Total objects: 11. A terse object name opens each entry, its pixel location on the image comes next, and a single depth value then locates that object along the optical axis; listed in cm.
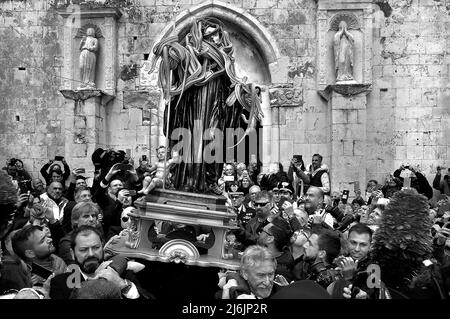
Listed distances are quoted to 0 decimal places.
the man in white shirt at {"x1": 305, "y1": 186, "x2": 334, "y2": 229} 863
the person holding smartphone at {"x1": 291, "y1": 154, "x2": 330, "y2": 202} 1313
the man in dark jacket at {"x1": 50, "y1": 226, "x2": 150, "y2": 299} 437
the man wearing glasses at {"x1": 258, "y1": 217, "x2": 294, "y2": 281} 624
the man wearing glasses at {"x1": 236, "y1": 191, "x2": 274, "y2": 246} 770
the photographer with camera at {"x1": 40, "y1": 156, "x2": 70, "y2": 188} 1244
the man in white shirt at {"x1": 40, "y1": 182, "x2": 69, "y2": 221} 896
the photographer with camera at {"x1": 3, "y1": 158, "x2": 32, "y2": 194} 1454
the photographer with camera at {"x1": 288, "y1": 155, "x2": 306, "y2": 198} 1346
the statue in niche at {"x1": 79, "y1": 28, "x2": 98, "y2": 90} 1548
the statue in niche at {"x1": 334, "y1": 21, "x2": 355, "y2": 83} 1519
